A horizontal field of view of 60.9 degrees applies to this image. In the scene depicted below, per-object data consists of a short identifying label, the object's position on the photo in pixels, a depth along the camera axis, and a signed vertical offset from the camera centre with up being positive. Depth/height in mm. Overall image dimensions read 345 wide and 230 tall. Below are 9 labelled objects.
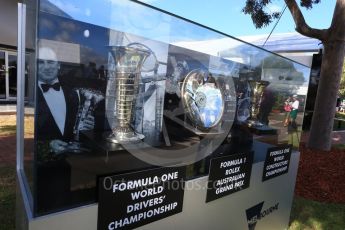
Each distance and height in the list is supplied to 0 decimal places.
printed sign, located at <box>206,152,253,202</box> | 2152 -681
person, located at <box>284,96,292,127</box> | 3174 -178
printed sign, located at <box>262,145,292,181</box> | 2809 -703
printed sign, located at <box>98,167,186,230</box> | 1524 -663
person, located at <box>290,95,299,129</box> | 3287 -202
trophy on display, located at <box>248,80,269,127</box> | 2688 -82
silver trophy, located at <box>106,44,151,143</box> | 1584 -33
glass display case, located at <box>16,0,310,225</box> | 1343 -92
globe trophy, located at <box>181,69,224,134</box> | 2035 -108
